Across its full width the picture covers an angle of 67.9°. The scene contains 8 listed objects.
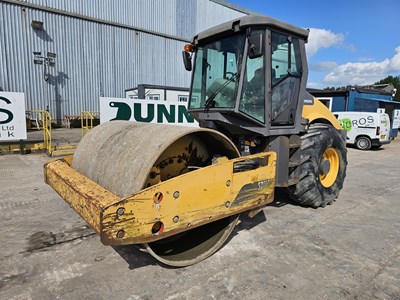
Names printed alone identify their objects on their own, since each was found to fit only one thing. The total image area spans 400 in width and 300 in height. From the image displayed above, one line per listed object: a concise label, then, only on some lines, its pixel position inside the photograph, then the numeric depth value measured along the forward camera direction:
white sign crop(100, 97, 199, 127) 9.07
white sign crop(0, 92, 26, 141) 8.55
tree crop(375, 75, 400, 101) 60.56
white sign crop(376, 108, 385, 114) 15.25
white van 12.68
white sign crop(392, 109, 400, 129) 16.69
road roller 2.40
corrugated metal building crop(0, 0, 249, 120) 16.91
